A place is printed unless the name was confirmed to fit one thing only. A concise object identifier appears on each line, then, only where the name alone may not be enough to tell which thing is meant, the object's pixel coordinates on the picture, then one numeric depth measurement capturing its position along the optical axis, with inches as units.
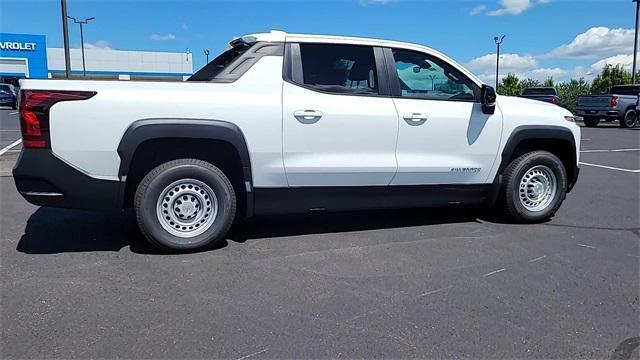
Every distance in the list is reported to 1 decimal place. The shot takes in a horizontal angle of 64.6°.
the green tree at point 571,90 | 1363.2
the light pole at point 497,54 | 1690.6
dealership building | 2357.7
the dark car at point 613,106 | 856.3
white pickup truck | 154.1
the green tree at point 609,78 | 1325.2
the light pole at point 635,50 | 1184.8
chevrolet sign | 2337.6
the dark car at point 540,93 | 1048.8
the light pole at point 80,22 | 1337.8
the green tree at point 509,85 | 1652.1
